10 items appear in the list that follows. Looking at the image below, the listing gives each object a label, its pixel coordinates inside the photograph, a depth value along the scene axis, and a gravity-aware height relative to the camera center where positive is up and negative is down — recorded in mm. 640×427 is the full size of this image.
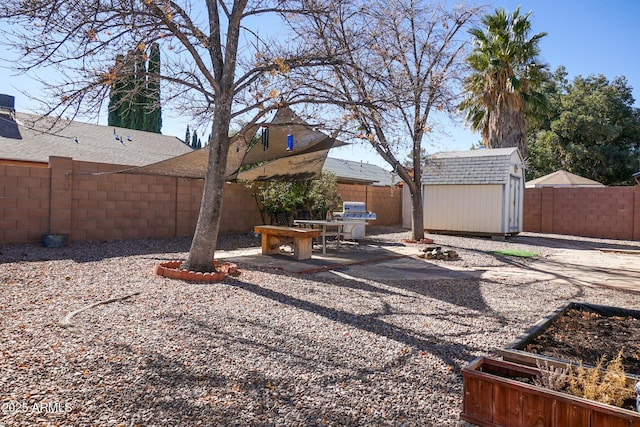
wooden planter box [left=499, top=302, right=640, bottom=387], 2469 -823
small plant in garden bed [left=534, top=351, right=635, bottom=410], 2092 -824
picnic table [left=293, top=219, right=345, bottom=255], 8461 -261
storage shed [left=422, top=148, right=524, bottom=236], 13031 +831
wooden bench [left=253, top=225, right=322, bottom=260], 7527 -477
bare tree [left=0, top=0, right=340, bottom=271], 4852 +1992
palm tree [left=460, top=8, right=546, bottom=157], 15484 +5351
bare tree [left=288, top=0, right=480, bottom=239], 7133 +3074
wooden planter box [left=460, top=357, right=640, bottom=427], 1938 -893
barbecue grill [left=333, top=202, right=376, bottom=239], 10781 -23
